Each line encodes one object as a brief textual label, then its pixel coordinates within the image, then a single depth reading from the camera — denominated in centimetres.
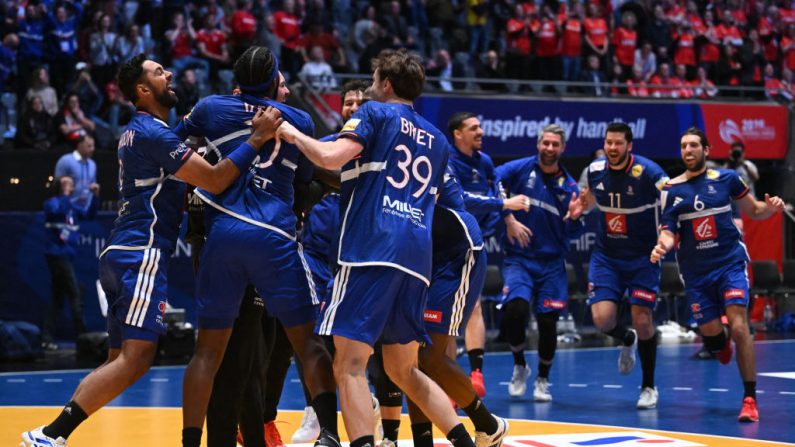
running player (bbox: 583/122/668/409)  1002
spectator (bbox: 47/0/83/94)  1669
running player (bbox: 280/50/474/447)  571
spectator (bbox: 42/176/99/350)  1398
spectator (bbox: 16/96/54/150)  1559
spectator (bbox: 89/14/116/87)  1664
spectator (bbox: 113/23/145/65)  1664
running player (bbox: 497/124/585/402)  1031
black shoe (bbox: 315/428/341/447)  588
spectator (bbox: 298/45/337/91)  1730
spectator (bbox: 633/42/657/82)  2195
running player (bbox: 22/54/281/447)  618
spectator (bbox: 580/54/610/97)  2075
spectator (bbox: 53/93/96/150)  1578
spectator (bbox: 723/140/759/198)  1777
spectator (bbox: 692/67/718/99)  2103
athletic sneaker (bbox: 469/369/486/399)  937
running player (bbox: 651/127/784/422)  959
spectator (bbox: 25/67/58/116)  1574
